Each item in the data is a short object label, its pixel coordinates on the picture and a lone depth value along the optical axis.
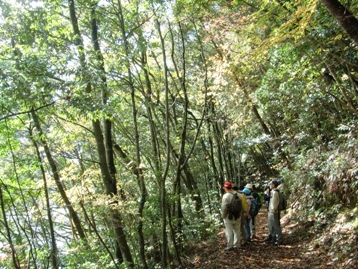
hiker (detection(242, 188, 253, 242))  7.80
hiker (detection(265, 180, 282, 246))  7.31
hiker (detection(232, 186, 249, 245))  7.35
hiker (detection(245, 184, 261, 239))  8.42
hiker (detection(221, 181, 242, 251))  7.02
